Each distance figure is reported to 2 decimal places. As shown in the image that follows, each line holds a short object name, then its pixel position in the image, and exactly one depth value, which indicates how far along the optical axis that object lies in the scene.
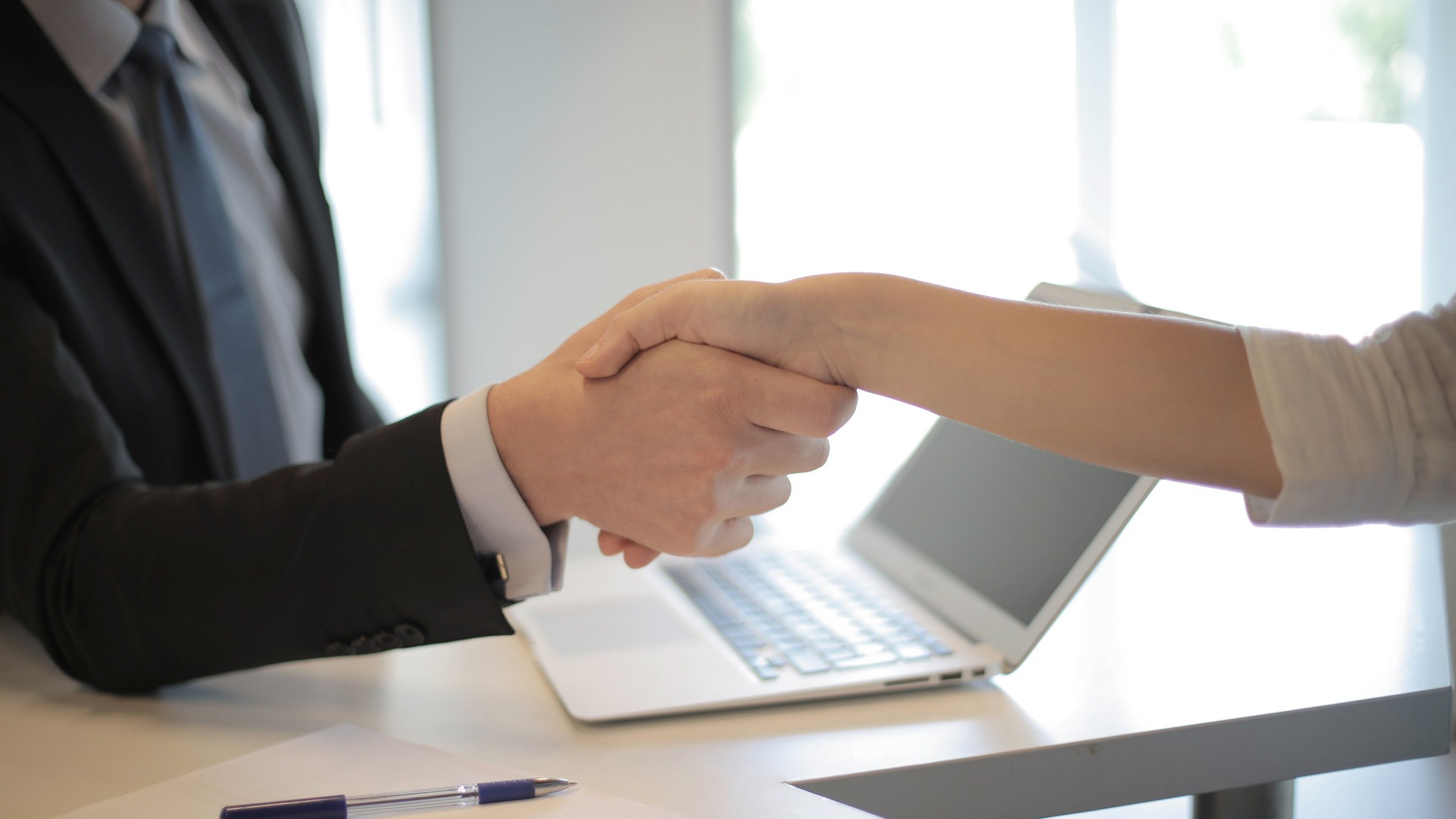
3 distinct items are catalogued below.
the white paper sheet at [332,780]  0.53
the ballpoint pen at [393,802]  0.51
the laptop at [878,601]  0.71
